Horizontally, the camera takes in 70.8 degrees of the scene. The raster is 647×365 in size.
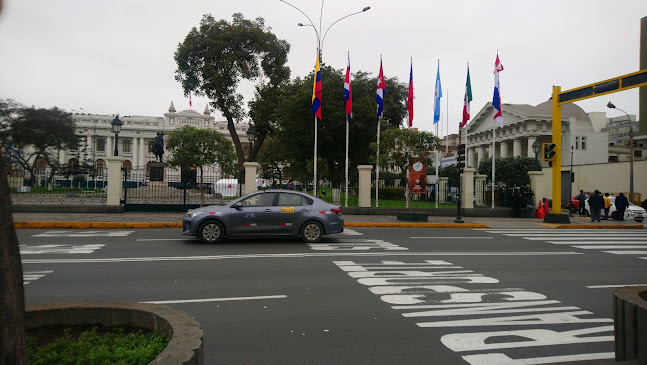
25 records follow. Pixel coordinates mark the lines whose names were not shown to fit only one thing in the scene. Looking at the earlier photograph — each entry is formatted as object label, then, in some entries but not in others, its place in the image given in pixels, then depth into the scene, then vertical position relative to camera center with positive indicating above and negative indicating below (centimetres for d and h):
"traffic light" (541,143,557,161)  2092 +188
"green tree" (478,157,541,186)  3994 +221
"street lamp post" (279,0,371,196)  2212 +736
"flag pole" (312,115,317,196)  2164 +62
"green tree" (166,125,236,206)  2519 +224
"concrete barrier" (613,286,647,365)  335 -101
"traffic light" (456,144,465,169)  2008 +149
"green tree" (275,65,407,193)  3195 +455
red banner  2247 +49
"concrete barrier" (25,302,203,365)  342 -99
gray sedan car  1232 -80
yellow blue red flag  2286 +480
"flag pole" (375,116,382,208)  2097 +153
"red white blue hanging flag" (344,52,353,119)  2328 +496
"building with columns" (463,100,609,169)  6125 +843
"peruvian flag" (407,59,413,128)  2377 +474
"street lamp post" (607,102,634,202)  3665 +254
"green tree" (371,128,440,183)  1989 +197
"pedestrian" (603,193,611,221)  2439 -74
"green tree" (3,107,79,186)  4122 +539
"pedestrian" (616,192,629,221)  2394 -61
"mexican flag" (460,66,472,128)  2406 +486
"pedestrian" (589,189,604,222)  2209 -58
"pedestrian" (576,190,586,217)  2706 -65
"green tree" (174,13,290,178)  3838 +1094
